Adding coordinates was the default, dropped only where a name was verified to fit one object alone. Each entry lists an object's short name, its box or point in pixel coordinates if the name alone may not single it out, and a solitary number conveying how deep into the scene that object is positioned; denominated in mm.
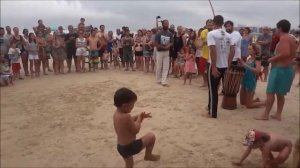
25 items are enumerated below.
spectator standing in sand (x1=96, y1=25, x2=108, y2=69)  8751
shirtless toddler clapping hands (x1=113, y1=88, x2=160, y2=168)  2774
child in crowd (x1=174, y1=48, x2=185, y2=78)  7593
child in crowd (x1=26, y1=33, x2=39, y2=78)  7852
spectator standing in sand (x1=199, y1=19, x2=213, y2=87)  6536
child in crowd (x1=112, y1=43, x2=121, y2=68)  9230
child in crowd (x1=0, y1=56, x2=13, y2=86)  7453
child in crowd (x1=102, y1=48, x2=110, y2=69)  8897
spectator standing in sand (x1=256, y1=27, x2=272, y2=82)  7889
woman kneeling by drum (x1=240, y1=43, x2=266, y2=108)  5092
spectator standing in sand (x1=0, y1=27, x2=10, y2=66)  7603
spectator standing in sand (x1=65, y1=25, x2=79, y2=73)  8417
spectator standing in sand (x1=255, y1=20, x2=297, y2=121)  4163
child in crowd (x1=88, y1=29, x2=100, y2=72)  8514
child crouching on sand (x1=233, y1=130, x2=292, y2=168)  3131
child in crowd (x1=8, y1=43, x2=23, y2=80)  7695
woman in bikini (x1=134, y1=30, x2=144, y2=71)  8439
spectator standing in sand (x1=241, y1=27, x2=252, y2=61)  7335
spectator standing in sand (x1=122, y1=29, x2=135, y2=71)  8514
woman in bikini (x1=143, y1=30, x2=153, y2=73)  8250
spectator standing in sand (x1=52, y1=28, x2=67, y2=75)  8158
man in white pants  6536
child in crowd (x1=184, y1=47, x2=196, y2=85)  7000
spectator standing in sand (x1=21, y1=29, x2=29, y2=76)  7945
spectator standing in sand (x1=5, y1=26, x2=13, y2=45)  7846
